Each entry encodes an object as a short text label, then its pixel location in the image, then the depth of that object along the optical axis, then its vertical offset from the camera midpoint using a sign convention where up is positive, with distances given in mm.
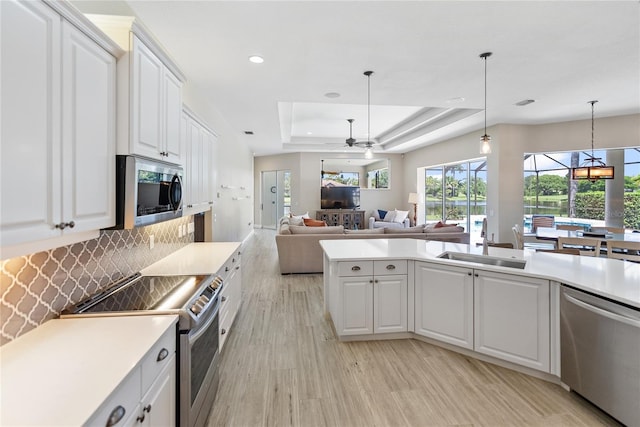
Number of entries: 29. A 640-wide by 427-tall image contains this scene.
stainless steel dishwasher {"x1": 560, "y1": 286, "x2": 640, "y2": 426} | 1774 -919
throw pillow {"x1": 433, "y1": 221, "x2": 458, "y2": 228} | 5772 -270
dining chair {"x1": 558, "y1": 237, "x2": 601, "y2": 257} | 3843 -403
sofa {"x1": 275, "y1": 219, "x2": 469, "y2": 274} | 5230 -481
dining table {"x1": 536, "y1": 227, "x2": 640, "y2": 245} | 4477 -356
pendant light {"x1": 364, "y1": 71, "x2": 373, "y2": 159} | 3510 +1629
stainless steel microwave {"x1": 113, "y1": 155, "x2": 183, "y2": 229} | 1580 +106
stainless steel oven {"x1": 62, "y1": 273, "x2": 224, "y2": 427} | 1562 -582
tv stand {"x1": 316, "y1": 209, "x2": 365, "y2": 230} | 9828 -220
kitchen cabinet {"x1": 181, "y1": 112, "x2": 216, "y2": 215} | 2688 +460
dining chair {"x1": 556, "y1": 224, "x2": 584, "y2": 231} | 5263 -269
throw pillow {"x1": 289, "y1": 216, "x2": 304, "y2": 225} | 6495 -243
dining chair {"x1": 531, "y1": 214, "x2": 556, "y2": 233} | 5875 -180
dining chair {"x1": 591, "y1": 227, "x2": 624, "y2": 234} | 4830 -276
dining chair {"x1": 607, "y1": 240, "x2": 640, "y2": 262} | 3625 -436
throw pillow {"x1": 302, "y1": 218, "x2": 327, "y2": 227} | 6580 -287
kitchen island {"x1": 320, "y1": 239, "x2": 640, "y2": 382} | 2258 -738
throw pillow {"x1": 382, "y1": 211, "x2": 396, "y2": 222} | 9602 -169
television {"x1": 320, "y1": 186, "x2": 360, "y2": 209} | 9984 +427
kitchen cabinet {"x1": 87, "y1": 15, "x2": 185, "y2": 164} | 1593 +706
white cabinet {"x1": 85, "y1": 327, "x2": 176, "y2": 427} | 987 -729
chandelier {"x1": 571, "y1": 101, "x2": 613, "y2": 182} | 4449 +627
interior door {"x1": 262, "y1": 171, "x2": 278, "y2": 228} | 11383 +465
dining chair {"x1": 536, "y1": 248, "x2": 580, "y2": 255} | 3607 -496
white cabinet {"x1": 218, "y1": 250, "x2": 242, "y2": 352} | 2609 -876
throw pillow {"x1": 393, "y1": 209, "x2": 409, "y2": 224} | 9289 -165
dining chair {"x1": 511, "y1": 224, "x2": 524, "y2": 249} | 4621 -426
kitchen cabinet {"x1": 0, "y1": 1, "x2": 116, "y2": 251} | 974 +320
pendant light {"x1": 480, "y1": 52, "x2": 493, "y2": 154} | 3438 +802
